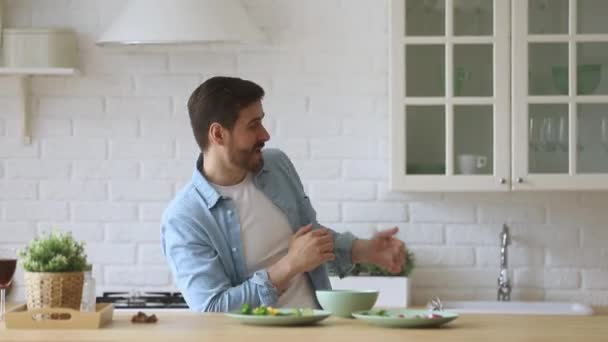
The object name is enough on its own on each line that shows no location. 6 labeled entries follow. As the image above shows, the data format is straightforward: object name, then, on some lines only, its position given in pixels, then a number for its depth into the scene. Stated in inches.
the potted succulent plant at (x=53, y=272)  116.2
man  136.8
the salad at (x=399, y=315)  112.7
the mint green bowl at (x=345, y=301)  120.0
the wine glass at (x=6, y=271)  118.6
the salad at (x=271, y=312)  115.2
